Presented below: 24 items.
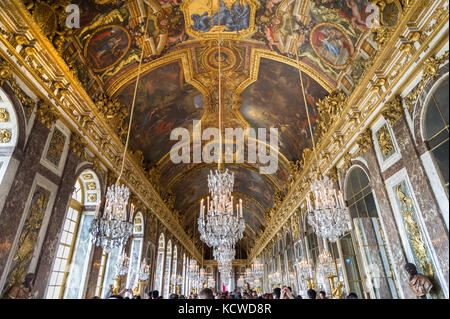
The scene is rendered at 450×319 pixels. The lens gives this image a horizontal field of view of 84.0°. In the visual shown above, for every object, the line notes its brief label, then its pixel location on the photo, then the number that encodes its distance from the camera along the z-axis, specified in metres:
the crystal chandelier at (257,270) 19.51
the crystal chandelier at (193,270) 20.26
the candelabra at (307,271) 11.11
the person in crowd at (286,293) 5.41
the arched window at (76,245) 7.39
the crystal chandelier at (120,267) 8.00
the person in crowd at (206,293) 4.18
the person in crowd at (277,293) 6.44
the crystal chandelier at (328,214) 5.35
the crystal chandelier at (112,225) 5.17
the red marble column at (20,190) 4.82
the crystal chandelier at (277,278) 18.19
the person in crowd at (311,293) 5.73
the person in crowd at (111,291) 8.12
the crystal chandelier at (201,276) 24.48
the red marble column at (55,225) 5.87
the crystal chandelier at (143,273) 11.78
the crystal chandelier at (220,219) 6.09
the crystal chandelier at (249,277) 23.89
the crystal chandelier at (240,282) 34.39
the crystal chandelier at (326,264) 8.46
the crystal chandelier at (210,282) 28.55
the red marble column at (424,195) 4.49
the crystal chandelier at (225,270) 13.49
